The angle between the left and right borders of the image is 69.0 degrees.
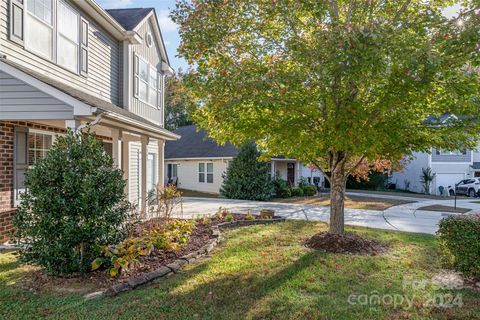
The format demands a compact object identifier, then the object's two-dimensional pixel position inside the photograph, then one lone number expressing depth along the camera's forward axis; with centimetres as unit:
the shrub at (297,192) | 2262
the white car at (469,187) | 2700
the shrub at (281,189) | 2166
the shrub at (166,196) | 905
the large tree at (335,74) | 566
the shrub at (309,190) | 2317
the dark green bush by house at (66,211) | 544
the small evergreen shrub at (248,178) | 2008
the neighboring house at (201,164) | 2421
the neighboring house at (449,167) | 2986
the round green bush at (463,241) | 584
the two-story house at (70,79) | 709
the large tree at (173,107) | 3950
